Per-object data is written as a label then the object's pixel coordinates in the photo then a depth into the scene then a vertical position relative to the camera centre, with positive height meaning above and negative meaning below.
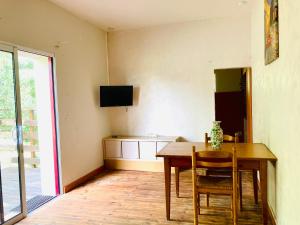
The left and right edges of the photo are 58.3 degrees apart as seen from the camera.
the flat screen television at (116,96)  5.30 +0.17
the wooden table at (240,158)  2.66 -0.58
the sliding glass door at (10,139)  3.07 -0.38
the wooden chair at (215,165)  2.60 -0.63
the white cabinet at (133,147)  5.11 -0.85
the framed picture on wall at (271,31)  2.40 +0.66
